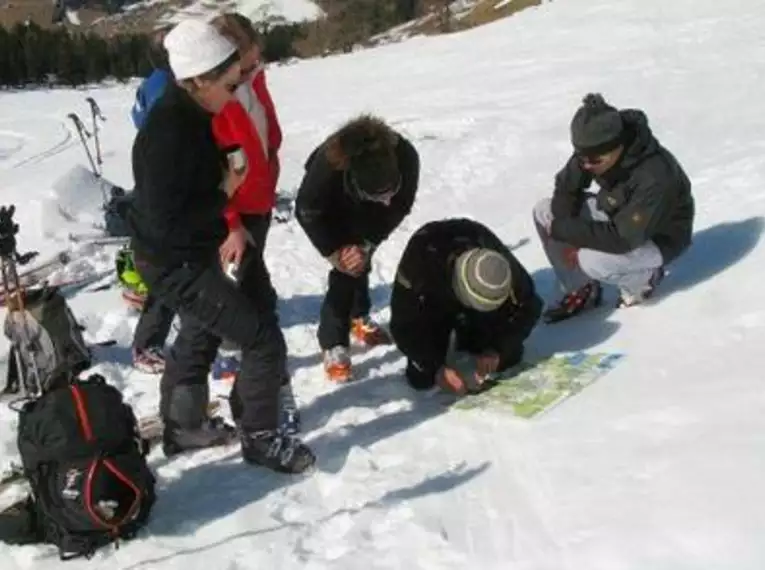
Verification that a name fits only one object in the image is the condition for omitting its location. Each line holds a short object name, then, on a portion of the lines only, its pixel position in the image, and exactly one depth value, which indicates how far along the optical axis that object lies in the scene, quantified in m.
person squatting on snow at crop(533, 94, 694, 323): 5.98
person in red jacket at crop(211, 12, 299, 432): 4.82
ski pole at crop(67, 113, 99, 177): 11.70
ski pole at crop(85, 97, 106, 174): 13.57
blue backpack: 5.58
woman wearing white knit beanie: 4.20
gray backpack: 5.93
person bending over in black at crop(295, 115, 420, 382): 5.41
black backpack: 4.12
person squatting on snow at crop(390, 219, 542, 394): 5.46
